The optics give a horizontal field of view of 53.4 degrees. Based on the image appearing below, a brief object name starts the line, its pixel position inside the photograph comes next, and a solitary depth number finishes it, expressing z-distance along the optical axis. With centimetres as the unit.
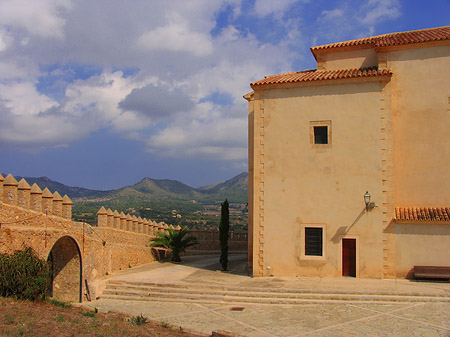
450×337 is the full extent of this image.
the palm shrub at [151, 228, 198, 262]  2395
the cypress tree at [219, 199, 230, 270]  2020
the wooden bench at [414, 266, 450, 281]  1548
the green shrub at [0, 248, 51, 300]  1205
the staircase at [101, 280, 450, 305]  1380
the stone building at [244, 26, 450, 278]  1659
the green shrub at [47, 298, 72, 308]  1297
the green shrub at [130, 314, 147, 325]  1162
